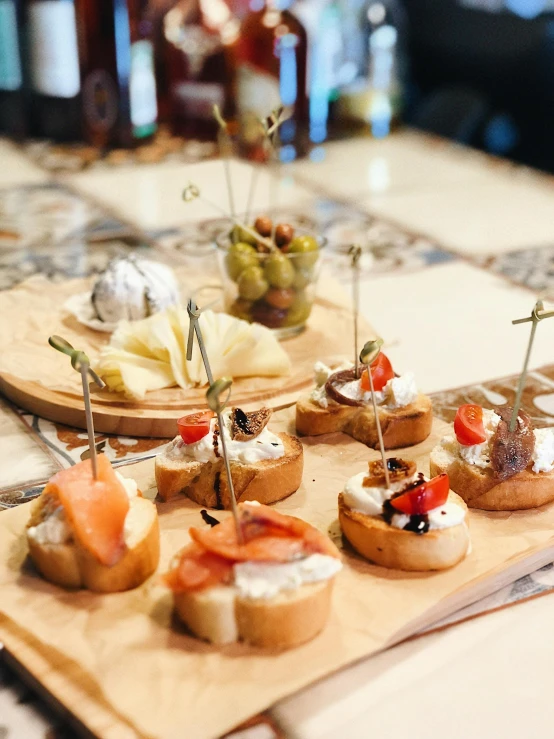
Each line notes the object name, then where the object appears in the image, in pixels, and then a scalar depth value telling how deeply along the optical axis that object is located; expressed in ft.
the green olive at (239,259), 1.52
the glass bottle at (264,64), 2.70
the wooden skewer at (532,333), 0.98
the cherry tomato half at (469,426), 1.06
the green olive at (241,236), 1.57
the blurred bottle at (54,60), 2.56
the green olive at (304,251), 1.53
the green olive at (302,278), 1.54
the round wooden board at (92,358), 1.28
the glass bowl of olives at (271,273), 1.52
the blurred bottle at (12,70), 2.66
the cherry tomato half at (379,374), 1.22
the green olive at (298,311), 1.56
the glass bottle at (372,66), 3.03
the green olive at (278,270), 1.50
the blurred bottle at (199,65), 2.87
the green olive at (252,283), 1.51
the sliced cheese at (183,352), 1.34
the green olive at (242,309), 1.56
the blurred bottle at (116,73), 2.60
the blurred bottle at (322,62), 2.93
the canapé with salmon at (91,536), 0.89
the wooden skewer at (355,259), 1.16
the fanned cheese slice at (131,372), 1.29
